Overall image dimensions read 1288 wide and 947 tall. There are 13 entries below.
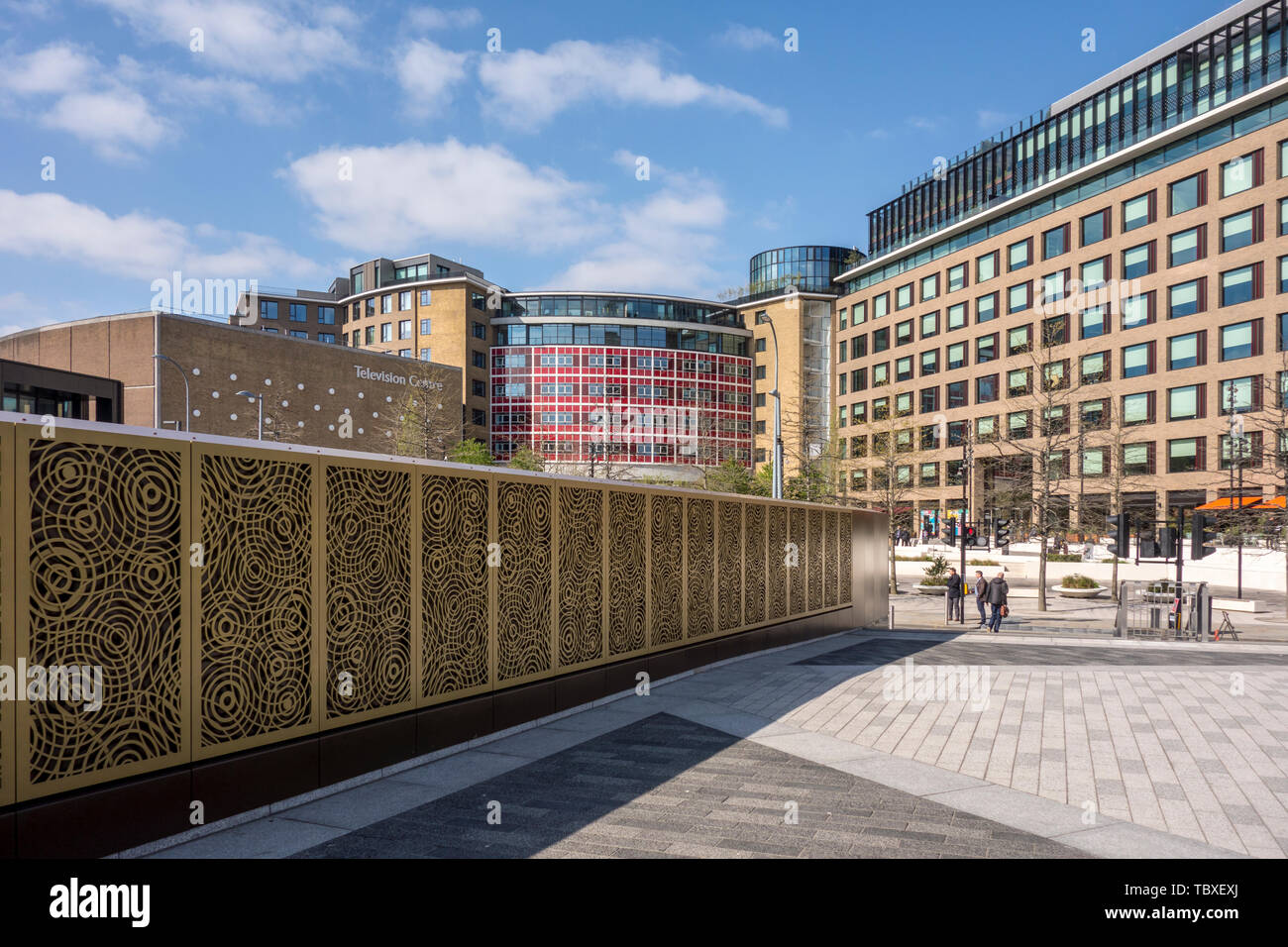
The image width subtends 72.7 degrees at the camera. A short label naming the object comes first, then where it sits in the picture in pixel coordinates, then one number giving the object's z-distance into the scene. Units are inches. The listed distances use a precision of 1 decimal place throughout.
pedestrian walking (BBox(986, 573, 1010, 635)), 1014.4
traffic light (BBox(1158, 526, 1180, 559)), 992.9
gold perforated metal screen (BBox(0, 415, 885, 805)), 216.7
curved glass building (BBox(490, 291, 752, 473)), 3759.8
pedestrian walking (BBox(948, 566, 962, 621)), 1200.4
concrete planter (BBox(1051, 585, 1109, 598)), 1610.5
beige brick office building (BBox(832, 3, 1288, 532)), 2052.2
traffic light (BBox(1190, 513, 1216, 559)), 984.9
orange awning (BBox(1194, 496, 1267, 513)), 1557.1
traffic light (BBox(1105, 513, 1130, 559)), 1169.4
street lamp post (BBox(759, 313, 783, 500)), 1090.7
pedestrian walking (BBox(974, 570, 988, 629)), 1080.6
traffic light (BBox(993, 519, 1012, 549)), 1278.3
